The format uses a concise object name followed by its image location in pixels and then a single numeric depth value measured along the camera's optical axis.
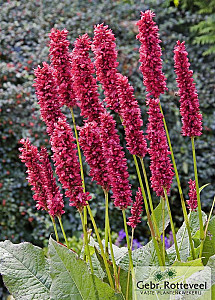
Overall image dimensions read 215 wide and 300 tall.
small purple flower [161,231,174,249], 2.79
